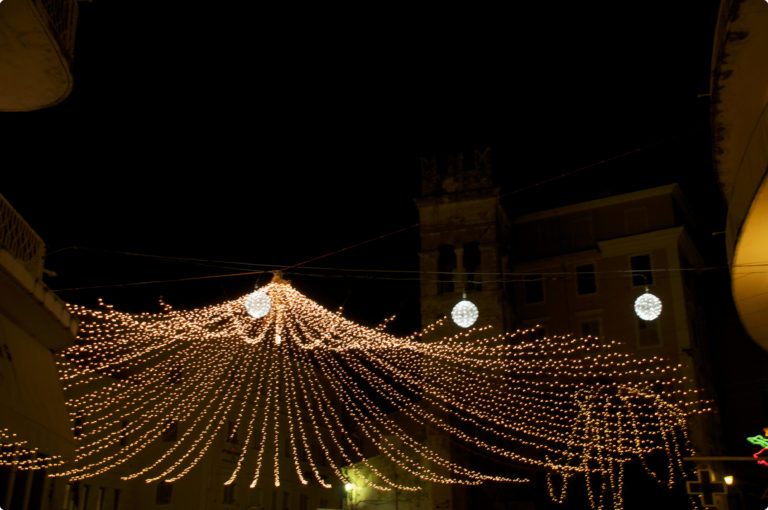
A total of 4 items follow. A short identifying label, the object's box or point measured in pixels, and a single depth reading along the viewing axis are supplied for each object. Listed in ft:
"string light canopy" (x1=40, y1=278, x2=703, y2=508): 44.65
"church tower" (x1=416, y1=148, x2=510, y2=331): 91.45
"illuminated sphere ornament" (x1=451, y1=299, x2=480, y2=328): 73.67
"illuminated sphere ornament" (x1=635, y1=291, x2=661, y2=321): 69.11
